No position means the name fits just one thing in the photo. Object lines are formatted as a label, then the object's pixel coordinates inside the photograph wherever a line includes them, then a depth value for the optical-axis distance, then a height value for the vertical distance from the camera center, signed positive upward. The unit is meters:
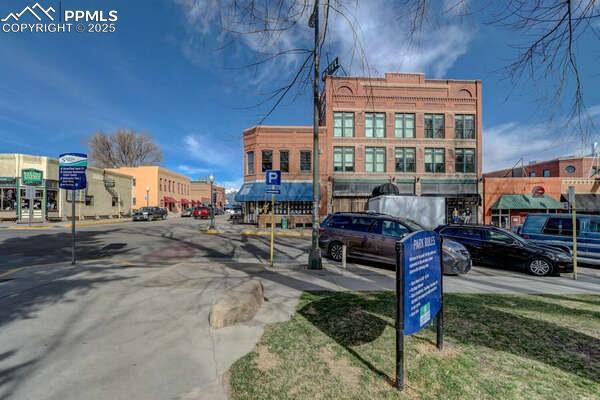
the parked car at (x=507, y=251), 9.02 -1.66
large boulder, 4.03 -1.62
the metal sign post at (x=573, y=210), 8.49 -0.25
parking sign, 9.06 +0.83
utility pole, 8.04 +0.17
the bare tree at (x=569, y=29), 3.27 +2.17
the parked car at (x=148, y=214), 31.75 -1.44
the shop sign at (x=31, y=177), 26.99 +2.41
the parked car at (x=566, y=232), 10.24 -1.15
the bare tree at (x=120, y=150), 51.38 +10.08
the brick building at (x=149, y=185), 46.34 +2.84
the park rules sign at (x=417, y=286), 2.69 -0.90
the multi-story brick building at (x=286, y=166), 24.56 +3.32
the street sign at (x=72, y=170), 8.15 +0.93
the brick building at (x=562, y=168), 36.38 +5.08
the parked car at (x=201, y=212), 39.69 -1.48
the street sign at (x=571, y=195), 9.45 +0.29
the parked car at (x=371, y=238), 8.53 -1.27
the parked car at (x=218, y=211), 55.99 -1.91
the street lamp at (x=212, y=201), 21.13 +0.04
